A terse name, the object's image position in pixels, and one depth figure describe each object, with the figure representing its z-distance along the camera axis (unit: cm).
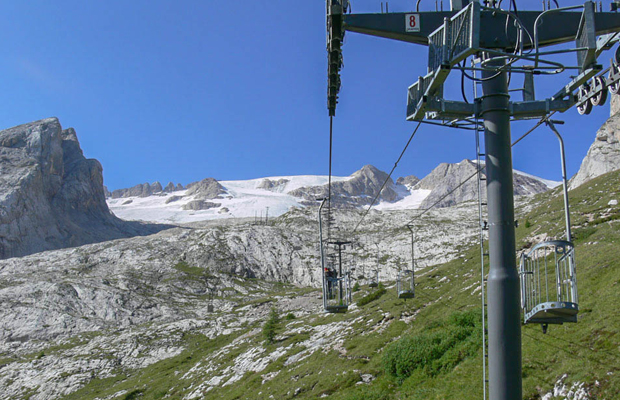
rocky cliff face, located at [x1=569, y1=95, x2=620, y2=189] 12194
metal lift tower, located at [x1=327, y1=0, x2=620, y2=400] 876
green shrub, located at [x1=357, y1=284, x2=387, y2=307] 6776
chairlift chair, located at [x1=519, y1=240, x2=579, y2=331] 1158
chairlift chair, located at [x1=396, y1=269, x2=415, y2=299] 3856
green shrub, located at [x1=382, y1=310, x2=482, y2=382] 2705
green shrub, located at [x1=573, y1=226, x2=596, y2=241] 4111
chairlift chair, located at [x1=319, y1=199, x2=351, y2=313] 3059
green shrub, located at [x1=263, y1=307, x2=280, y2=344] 6297
